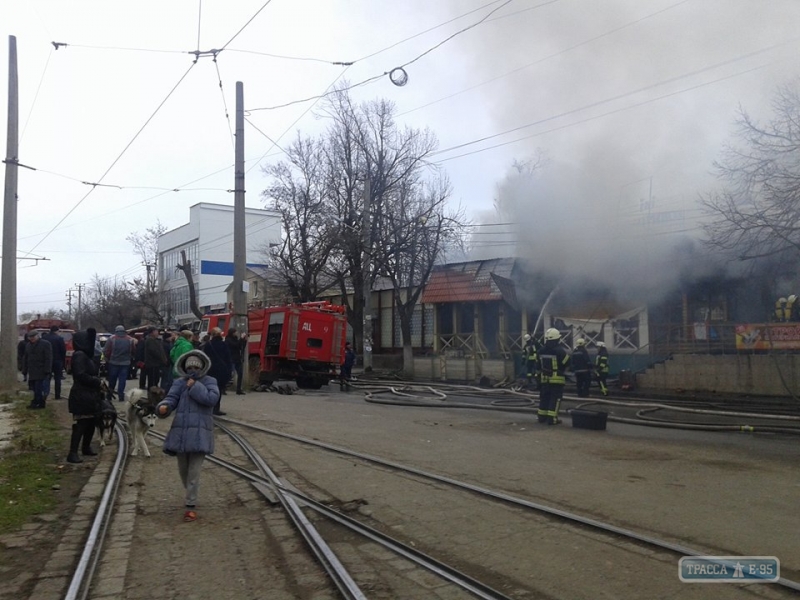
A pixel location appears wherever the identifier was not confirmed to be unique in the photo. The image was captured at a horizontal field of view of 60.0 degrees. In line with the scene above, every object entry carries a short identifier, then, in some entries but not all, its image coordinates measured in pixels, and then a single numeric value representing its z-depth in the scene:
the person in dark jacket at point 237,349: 15.84
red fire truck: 21.05
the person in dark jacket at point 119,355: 14.59
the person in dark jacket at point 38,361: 13.18
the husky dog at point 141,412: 8.69
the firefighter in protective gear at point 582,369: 17.02
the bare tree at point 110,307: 56.84
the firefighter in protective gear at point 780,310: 19.66
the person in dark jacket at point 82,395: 8.13
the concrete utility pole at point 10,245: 17.42
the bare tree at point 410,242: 29.16
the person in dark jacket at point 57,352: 14.20
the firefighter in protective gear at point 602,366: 18.52
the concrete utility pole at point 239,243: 18.89
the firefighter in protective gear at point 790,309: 19.31
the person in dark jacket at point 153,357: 14.05
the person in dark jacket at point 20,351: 25.27
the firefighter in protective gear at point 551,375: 11.84
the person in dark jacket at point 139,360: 16.03
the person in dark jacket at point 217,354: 12.70
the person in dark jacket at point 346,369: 21.51
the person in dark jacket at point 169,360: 14.20
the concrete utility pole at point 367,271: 27.47
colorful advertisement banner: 18.95
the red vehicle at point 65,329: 25.64
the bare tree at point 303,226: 33.41
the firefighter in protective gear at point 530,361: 18.97
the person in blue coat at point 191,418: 5.99
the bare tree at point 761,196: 14.79
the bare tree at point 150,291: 51.38
